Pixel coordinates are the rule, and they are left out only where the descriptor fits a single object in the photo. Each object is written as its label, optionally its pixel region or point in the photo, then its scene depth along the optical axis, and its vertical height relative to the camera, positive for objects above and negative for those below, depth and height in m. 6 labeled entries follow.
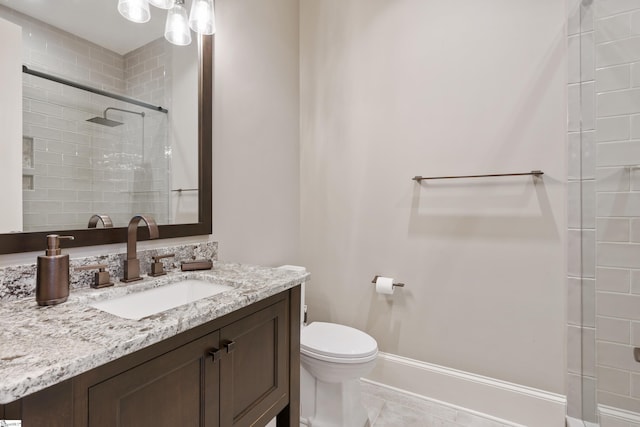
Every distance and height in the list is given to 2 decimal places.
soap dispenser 0.87 -0.18
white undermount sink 1.04 -0.32
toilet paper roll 1.90 -0.45
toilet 1.50 -0.80
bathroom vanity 0.56 -0.35
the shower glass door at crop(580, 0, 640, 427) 1.40 +0.04
